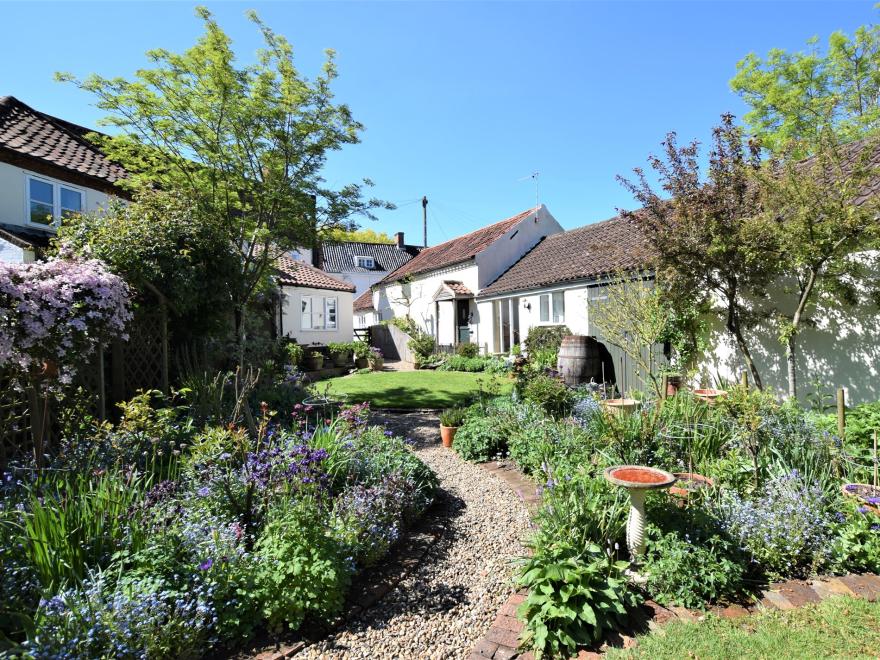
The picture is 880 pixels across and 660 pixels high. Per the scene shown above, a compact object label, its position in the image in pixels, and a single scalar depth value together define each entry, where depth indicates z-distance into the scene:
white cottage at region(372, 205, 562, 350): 20.42
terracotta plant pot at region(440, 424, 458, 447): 7.54
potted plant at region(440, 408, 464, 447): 7.56
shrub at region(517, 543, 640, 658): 2.70
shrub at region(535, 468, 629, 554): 3.39
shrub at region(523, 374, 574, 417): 6.95
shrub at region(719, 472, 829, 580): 3.27
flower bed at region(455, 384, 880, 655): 2.92
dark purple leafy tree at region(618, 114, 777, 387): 6.94
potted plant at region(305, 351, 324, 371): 16.58
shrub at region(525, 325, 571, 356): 13.86
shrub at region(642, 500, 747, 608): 3.06
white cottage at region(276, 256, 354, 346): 19.16
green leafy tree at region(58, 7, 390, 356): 8.15
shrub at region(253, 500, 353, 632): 2.86
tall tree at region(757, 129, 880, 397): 5.90
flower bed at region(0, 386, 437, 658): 2.44
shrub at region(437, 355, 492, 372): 17.33
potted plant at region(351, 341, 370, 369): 19.11
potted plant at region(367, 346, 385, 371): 18.95
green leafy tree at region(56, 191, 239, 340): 6.62
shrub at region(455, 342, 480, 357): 19.31
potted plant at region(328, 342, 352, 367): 18.28
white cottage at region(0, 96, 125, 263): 10.05
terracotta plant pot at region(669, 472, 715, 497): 4.05
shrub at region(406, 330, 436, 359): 20.88
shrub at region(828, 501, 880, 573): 3.29
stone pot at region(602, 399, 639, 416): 6.49
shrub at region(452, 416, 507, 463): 6.62
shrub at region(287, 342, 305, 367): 14.77
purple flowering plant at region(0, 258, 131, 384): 4.05
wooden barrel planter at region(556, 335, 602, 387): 10.61
